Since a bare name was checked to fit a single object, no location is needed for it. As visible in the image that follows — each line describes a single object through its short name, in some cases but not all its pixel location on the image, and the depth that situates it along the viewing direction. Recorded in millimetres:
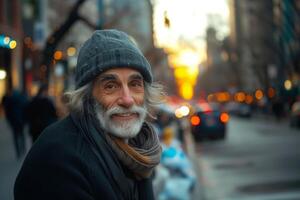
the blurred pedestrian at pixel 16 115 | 14088
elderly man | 2109
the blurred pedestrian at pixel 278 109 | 43194
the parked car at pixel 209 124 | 26109
